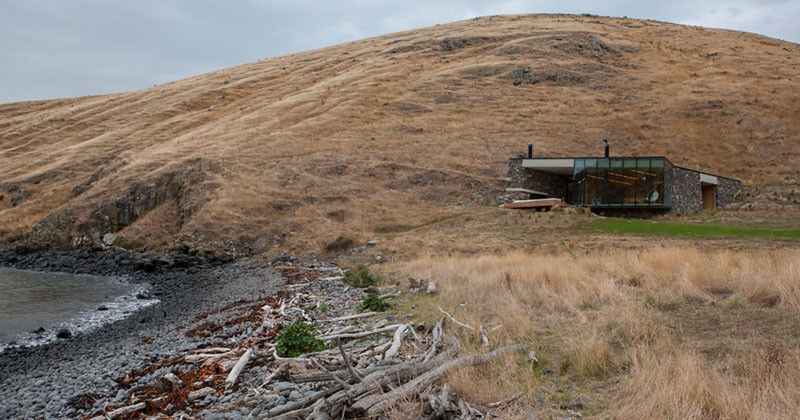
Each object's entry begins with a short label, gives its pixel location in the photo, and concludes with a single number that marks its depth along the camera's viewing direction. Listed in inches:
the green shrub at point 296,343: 266.1
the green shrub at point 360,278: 534.4
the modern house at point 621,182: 1163.3
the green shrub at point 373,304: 383.6
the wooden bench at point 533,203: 1089.4
